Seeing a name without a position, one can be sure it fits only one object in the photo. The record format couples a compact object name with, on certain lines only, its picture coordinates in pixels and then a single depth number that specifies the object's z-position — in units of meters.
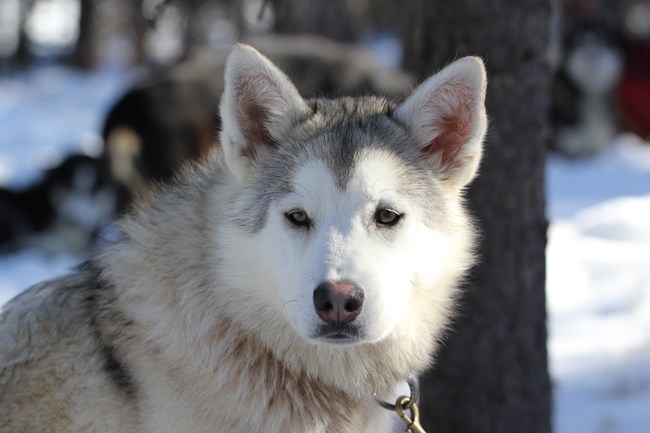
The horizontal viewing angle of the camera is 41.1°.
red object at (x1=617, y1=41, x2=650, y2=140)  13.26
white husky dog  3.08
